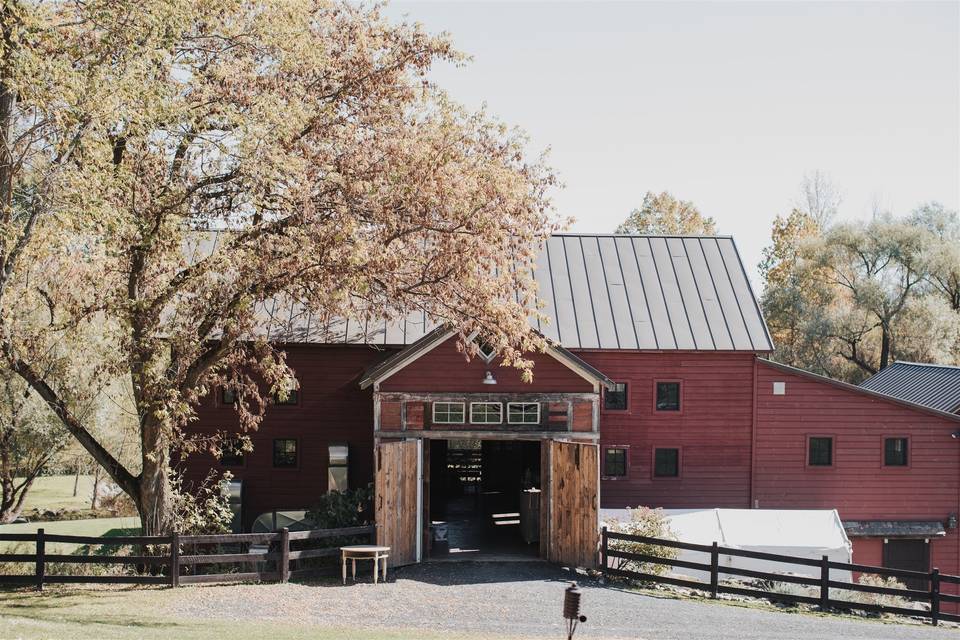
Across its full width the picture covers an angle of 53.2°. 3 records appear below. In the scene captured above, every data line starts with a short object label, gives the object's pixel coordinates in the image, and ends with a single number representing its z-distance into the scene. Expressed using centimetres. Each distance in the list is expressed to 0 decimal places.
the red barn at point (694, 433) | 2503
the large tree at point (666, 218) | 5981
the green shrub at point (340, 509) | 2138
